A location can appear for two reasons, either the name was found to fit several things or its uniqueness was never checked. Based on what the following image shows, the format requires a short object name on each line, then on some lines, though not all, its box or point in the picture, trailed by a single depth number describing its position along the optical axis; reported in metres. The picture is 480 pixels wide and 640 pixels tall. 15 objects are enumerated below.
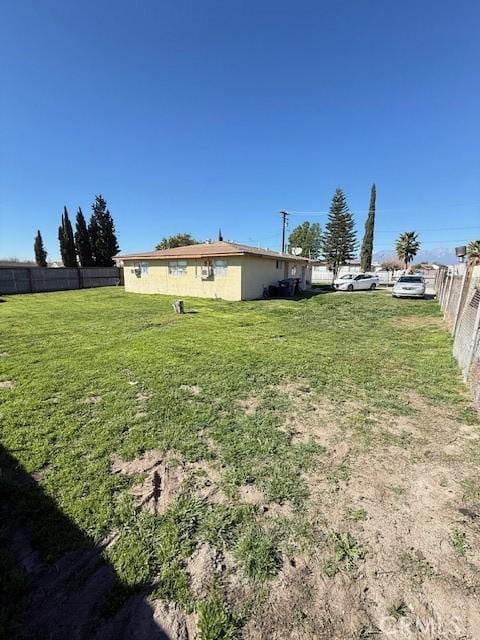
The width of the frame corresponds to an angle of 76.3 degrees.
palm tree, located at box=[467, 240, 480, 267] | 28.13
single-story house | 15.77
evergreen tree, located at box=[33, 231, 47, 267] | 35.41
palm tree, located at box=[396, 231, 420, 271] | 41.08
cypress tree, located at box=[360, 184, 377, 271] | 37.79
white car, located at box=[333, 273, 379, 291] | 22.27
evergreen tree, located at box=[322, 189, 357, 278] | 40.34
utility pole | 28.03
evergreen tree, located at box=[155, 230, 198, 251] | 44.56
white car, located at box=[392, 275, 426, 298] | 16.75
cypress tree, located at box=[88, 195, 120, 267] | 31.53
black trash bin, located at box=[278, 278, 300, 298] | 17.69
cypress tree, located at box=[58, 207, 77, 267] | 30.00
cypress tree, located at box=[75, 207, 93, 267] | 30.52
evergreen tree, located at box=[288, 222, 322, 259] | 58.69
